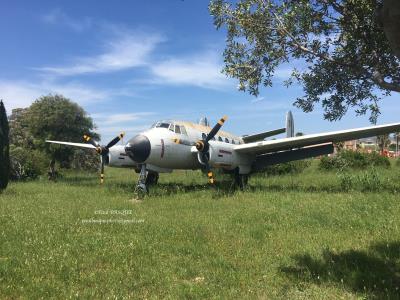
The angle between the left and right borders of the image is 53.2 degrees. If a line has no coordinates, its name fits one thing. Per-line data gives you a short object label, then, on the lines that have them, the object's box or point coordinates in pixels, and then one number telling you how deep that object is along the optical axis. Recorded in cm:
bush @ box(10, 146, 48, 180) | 3569
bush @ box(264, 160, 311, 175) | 3491
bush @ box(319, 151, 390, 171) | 3700
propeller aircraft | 2023
